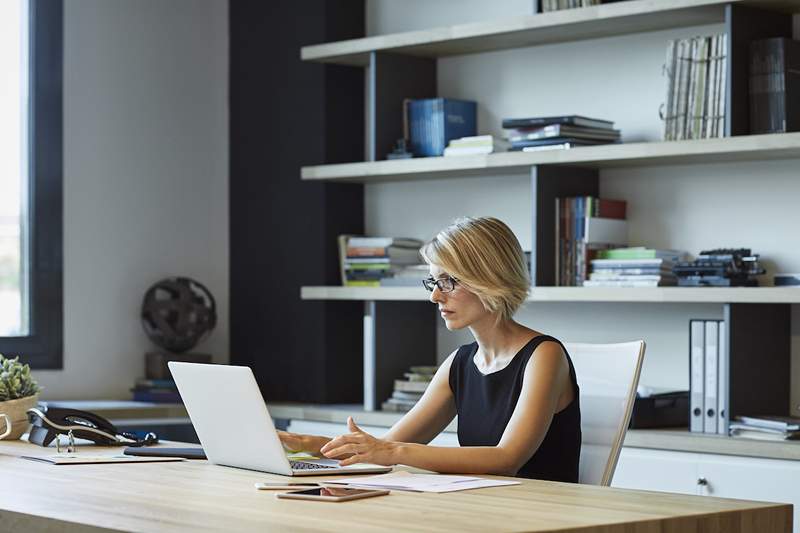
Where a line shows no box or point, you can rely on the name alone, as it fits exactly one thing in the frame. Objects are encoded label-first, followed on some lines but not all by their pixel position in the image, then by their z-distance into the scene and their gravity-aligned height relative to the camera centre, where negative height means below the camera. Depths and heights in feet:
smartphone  7.04 -1.39
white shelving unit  12.00 +0.95
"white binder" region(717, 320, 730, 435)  12.02 -1.27
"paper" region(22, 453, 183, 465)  9.04 -1.53
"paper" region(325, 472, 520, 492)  7.51 -1.42
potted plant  10.56 -1.25
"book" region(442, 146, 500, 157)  13.89 +1.07
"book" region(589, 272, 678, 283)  12.63 -0.29
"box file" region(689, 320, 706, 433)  12.24 -1.17
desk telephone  10.00 -1.43
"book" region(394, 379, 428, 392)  14.26 -1.56
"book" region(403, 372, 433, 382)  14.38 -1.46
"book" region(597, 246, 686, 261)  12.71 -0.05
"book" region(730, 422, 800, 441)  11.46 -1.68
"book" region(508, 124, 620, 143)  13.14 +1.19
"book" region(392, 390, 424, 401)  14.34 -1.67
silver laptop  7.98 -1.13
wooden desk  6.32 -1.40
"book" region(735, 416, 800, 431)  11.45 -1.57
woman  8.82 -0.94
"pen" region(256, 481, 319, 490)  7.49 -1.41
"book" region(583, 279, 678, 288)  12.63 -0.35
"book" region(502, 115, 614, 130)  13.15 +1.31
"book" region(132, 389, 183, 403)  15.28 -1.80
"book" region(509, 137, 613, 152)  13.14 +1.09
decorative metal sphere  15.88 -0.87
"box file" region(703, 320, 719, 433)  12.14 -1.21
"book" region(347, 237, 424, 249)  14.92 +0.06
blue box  14.60 +1.43
